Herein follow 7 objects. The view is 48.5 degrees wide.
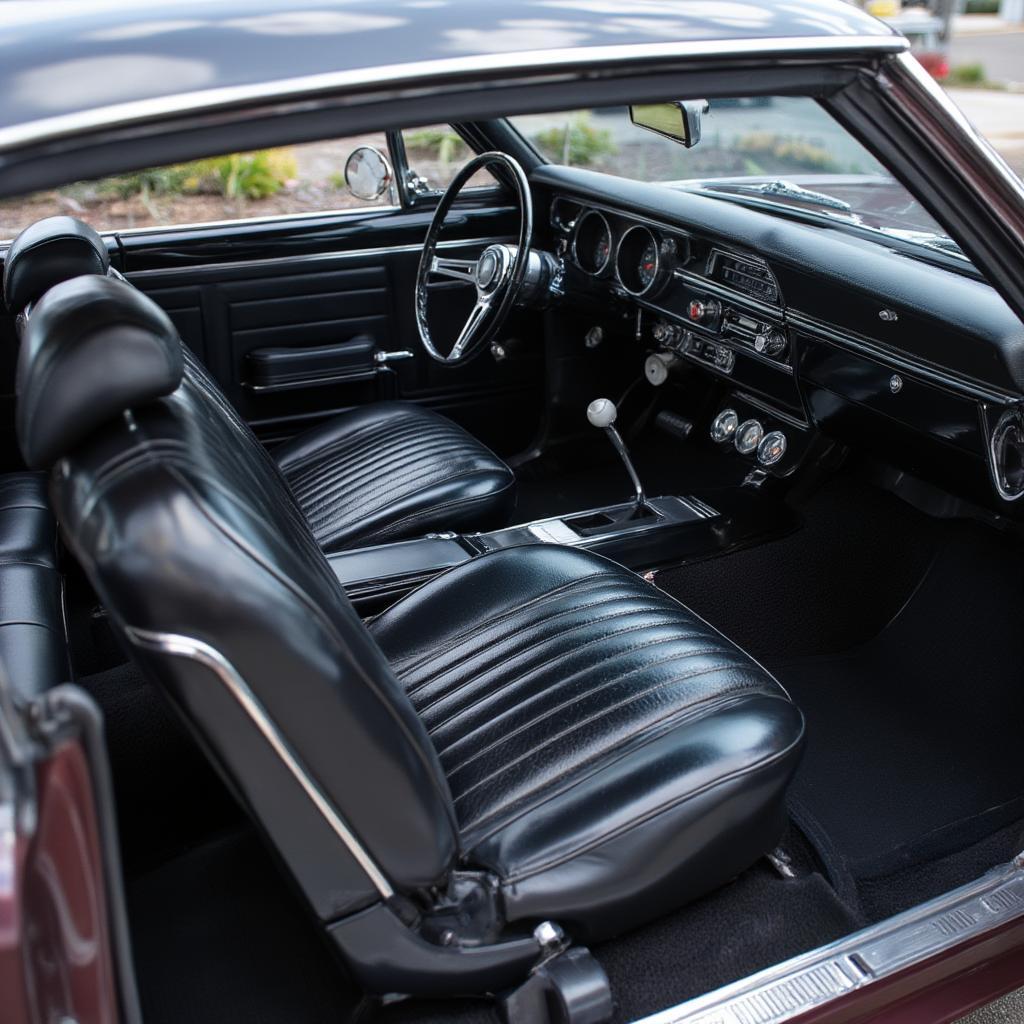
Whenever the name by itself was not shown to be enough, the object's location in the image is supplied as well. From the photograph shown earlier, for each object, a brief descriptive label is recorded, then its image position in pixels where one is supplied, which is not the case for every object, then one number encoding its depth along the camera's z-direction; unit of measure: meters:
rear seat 1.71
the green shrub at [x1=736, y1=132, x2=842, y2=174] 2.91
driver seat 2.33
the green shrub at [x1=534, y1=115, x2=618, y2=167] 3.41
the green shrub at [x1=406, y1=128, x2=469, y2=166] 3.23
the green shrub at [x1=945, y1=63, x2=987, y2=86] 12.96
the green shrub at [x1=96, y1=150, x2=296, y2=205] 3.84
